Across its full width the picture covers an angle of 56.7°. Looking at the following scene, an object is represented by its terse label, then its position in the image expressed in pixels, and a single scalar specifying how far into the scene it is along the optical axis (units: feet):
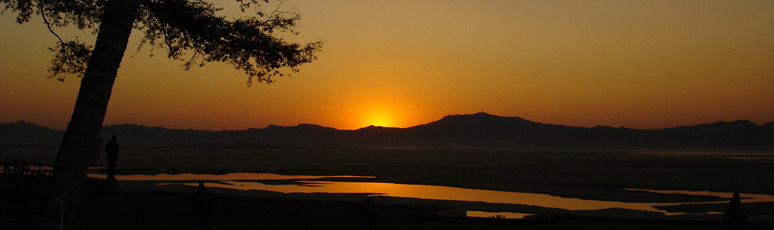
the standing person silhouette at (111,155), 75.00
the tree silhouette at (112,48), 28.89
